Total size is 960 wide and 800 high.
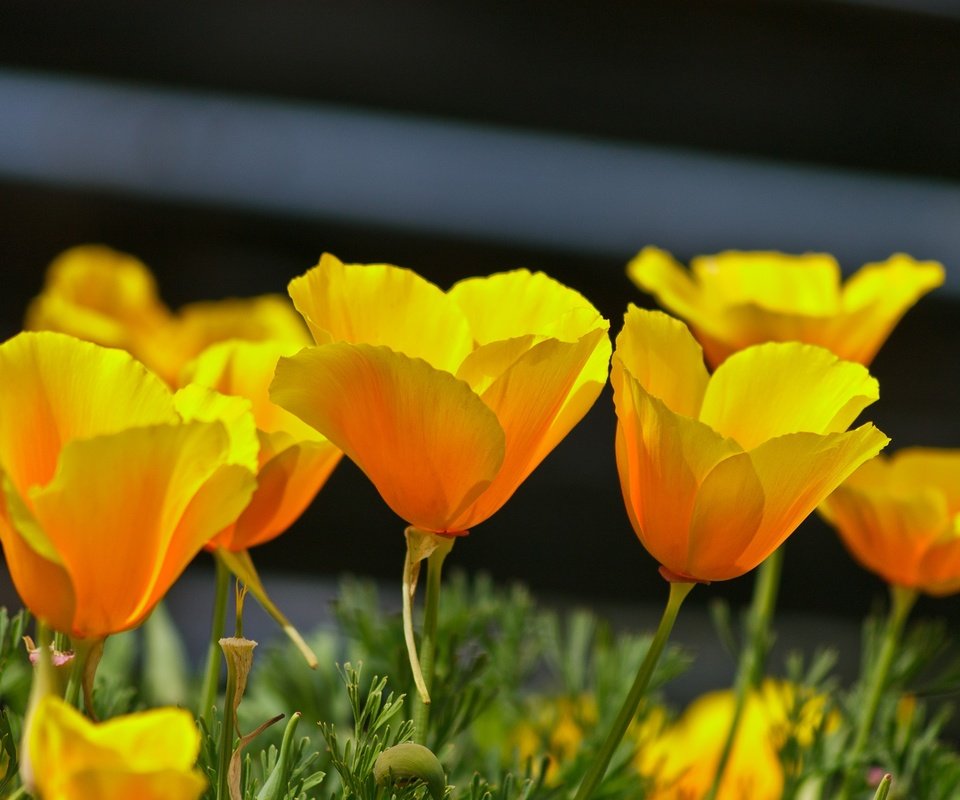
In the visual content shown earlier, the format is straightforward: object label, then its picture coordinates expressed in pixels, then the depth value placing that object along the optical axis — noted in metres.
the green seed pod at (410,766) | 1.16
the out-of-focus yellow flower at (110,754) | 1.11
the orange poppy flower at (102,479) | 1.15
